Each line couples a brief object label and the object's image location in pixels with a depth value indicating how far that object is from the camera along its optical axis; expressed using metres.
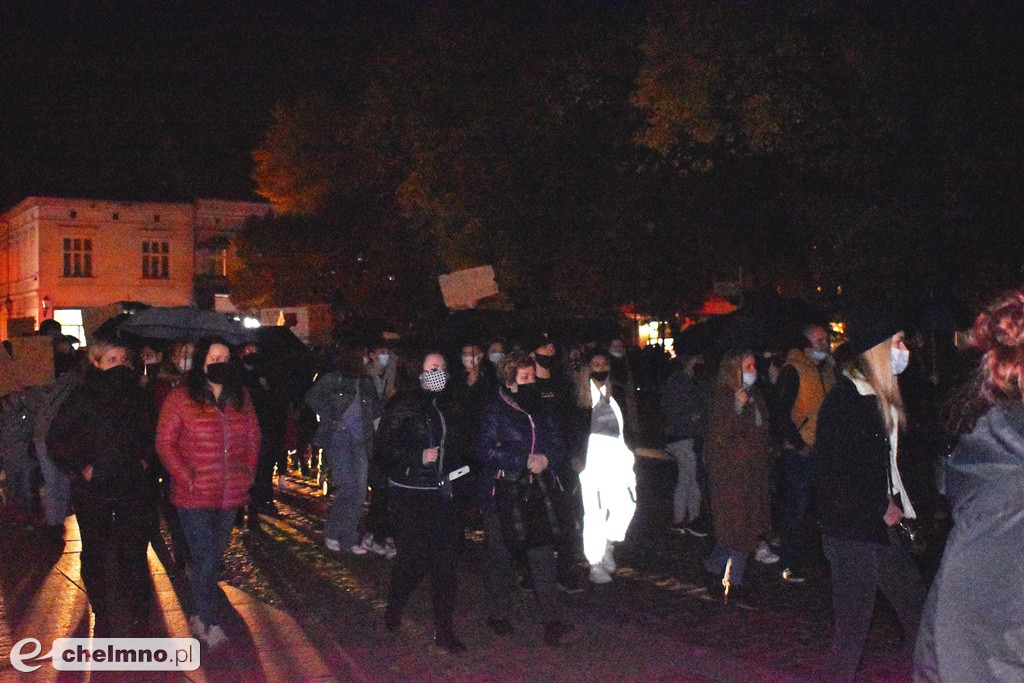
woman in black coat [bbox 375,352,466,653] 7.21
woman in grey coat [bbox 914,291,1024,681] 2.85
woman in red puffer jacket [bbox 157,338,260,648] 7.05
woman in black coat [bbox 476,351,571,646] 7.32
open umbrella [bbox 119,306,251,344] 11.39
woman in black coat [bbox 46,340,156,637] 7.05
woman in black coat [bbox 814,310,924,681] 5.61
